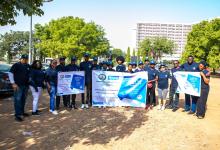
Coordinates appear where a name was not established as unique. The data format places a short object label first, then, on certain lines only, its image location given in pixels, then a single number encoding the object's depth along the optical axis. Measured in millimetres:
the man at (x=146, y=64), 6773
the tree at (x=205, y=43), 24247
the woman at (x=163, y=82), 6467
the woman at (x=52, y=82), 5852
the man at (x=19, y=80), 5124
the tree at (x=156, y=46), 44377
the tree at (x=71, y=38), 25267
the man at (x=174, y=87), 6581
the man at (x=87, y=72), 6426
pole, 13781
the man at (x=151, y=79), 6622
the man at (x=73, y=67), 6317
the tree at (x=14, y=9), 3720
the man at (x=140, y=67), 6799
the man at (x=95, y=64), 6507
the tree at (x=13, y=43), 48457
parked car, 7278
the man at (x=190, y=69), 6280
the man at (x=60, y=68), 6128
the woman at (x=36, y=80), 5506
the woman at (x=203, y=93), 5756
